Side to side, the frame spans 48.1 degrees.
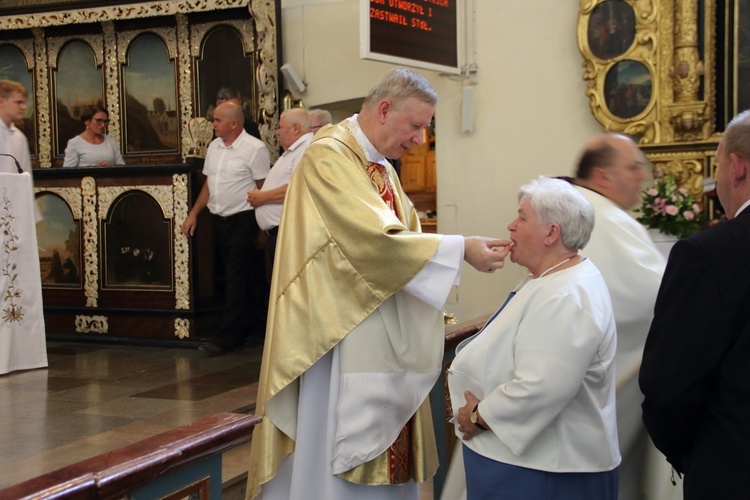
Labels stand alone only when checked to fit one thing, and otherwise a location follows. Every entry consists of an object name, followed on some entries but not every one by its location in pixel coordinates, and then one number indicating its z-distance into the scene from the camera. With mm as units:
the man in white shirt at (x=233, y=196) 6270
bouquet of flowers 5996
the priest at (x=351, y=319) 2672
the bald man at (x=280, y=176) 5914
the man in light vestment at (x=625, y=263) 2809
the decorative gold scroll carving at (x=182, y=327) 6680
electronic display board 5836
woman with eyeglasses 7754
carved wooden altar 6789
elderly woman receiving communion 2150
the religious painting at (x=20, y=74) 8586
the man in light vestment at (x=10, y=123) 5863
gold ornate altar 6188
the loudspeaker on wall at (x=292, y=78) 7688
